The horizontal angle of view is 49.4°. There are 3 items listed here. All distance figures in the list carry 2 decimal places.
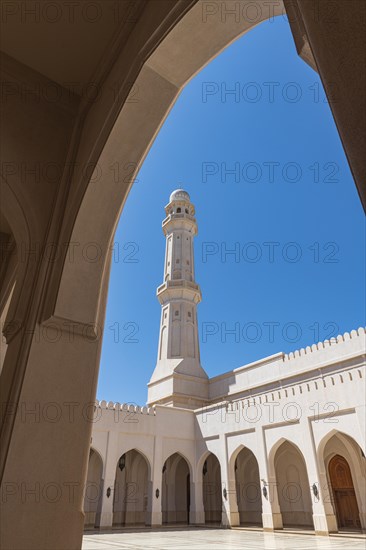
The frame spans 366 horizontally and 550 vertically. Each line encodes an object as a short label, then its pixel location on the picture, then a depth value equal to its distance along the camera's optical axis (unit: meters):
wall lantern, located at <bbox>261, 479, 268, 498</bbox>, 13.41
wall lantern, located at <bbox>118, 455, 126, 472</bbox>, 17.53
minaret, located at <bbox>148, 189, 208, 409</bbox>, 21.06
